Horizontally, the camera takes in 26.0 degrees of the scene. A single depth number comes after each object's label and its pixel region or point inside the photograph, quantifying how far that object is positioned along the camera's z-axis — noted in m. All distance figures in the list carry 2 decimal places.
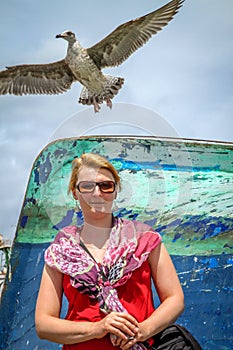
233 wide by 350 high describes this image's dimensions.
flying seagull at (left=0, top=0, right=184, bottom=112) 7.53
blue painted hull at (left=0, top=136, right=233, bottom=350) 3.48
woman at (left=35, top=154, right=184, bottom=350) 1.93
